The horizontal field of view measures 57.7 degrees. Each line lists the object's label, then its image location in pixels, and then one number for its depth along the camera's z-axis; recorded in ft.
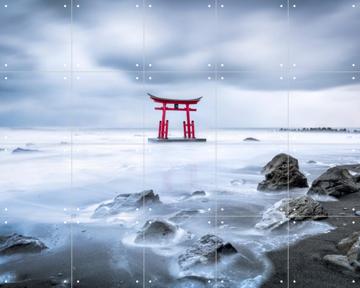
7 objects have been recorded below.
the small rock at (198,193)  15.79
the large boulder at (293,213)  13.20
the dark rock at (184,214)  14.28
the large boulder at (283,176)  16.38
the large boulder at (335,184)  15.71
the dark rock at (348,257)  10.21
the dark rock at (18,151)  18.24
